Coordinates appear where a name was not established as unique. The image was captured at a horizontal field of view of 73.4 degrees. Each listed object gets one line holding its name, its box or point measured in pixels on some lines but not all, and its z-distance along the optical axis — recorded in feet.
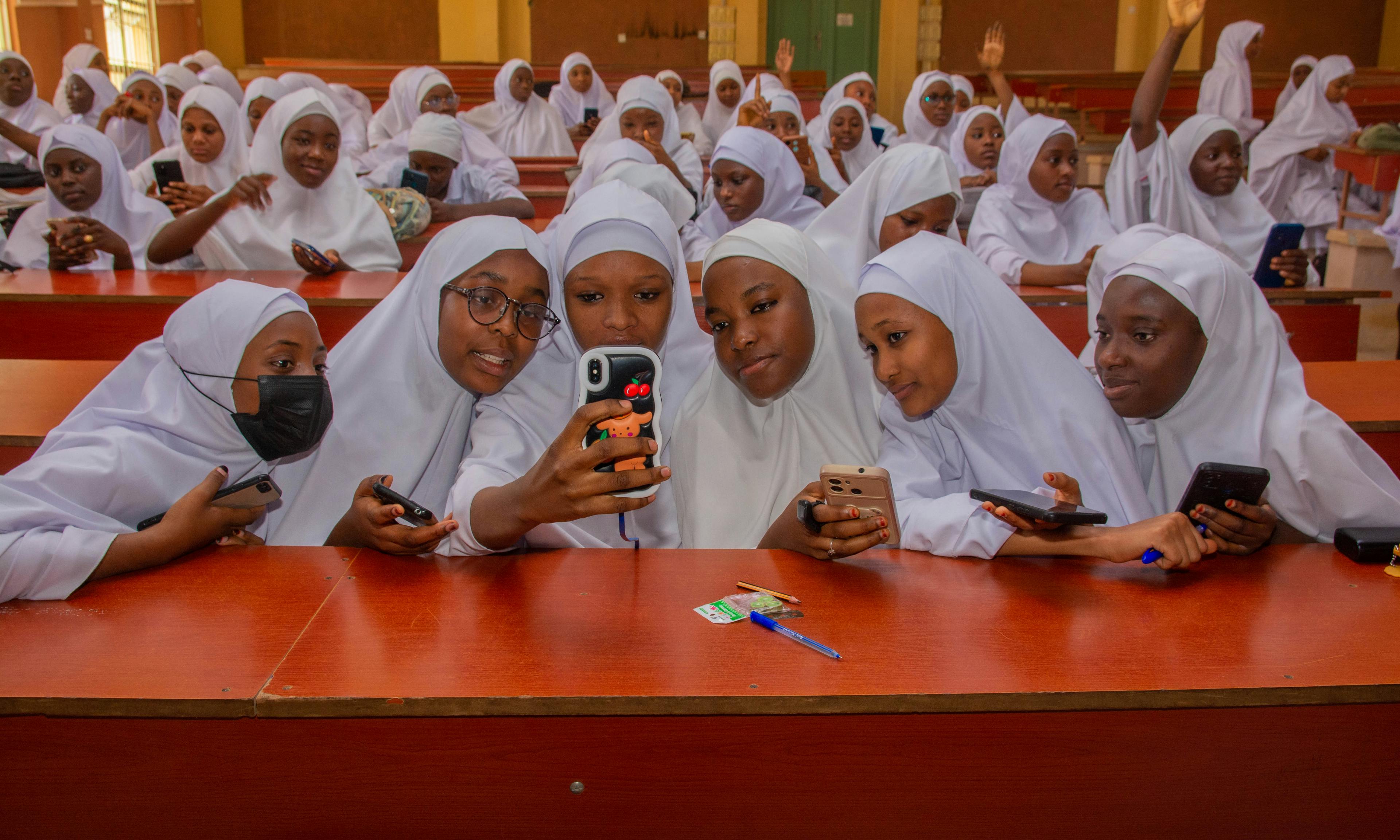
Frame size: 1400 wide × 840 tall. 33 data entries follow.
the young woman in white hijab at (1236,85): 32.65
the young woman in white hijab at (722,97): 34.35
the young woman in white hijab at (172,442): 4.84
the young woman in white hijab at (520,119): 32.60
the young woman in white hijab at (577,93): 34.88
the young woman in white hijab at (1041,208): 14.90
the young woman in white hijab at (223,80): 31.09
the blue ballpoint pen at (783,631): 4.21
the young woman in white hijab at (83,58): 33.91
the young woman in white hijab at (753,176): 15.21
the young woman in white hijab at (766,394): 6.52
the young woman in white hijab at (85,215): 13.55
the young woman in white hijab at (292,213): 13.97
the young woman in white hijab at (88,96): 29.09
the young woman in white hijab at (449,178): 19.51
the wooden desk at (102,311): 10.77
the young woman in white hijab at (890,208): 11.42
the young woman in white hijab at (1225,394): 5.67
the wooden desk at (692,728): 3.85
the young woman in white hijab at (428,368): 6.45
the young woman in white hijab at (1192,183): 15.72
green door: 47.09
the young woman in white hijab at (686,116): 33.09
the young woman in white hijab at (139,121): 25.61
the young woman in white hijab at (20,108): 26.99
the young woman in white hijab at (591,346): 5.74
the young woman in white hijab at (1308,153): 24.90
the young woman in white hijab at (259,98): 24.32
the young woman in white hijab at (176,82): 30.66
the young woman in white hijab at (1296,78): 30.32
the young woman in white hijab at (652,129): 21.72
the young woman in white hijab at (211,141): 17.62
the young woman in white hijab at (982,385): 6.15
